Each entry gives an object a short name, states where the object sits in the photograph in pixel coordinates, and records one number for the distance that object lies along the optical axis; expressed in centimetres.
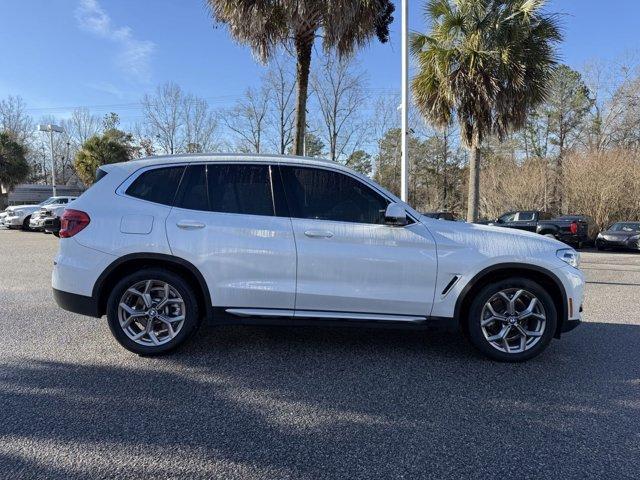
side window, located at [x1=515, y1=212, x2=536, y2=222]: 1784
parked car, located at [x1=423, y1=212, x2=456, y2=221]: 1814
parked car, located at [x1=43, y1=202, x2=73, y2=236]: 1803
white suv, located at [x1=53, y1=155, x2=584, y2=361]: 389
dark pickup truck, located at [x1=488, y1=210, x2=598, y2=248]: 1728
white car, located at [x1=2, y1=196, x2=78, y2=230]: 2111
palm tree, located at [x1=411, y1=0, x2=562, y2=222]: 1341
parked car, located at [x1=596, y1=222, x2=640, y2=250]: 1725
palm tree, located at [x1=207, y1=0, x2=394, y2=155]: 912
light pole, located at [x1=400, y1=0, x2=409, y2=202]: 1018
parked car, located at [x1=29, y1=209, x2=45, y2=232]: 1952
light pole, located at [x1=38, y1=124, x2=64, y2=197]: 2997
